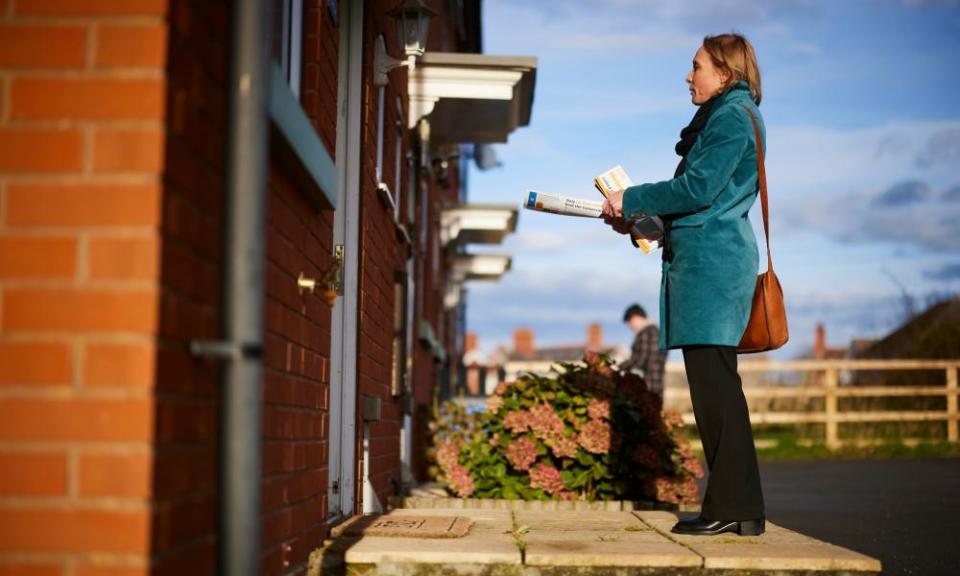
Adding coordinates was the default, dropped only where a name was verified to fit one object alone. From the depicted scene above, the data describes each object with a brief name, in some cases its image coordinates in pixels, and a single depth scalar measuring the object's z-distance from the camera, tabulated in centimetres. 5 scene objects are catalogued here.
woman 399
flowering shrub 652
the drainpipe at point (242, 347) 213
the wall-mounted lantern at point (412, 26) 672
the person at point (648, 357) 1102
